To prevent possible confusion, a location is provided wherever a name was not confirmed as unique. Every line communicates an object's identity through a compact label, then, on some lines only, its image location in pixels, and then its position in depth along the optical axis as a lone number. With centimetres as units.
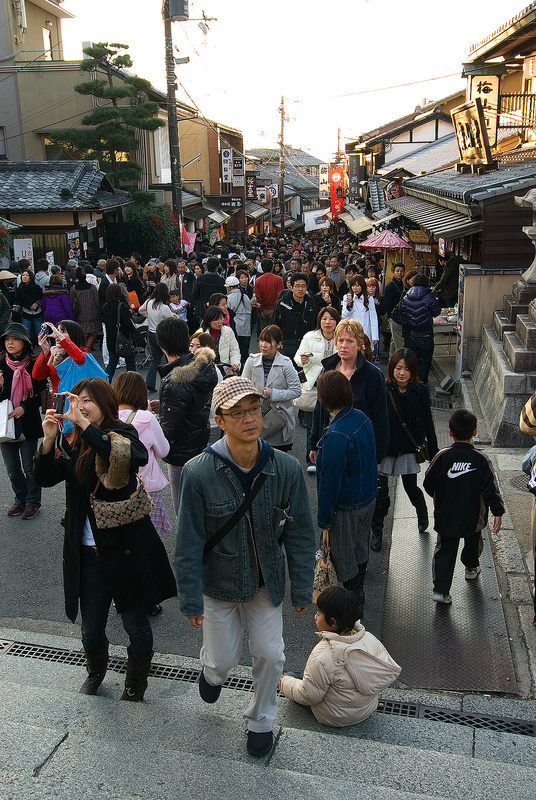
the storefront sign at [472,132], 1141
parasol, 1561
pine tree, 2484
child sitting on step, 352
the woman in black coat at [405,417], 575
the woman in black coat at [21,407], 607
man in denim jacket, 305
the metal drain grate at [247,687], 380
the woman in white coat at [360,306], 1058
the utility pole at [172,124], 1870
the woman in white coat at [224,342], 767
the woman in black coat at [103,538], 341
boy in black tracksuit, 479
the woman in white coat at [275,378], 646
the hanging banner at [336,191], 4055
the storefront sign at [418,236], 1611
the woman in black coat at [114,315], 1063
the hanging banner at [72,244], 1900
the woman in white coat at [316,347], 731
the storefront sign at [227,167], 4338
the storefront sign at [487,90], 1502
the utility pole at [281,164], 5562
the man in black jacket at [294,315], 952
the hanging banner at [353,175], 3562
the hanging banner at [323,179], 5210
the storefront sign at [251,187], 4728
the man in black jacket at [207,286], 1174
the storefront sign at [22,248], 1759
